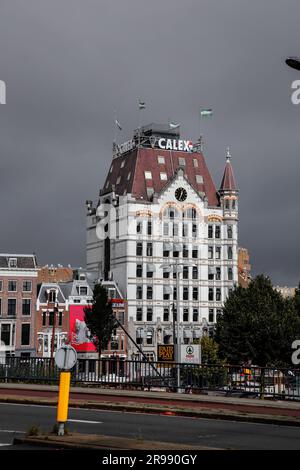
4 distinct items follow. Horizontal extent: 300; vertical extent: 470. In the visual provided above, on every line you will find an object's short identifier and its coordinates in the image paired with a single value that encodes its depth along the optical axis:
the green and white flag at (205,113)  118.54
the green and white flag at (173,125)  117.25
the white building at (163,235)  103.12
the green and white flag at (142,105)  117.19
